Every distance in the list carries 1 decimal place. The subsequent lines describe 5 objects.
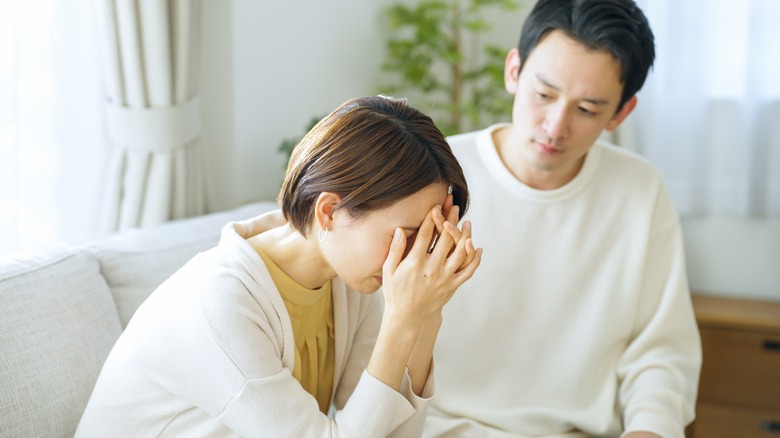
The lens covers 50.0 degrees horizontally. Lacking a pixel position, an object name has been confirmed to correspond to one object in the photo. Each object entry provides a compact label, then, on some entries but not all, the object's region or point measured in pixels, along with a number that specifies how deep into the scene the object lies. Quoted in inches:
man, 71.4
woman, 48.8
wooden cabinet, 111.1
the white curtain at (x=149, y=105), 86.4
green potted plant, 122.5
